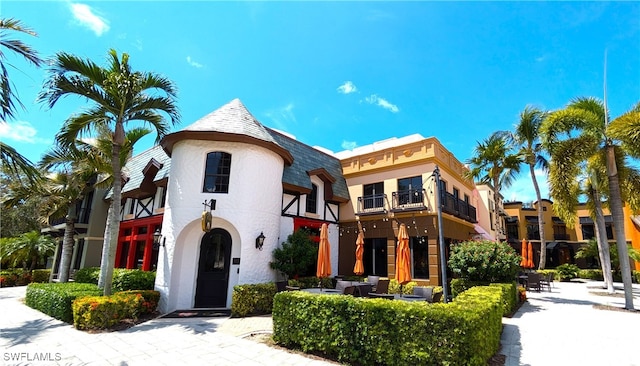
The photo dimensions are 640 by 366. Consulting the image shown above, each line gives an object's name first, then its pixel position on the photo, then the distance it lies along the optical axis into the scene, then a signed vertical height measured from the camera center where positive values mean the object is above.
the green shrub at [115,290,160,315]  9.92 -2.06
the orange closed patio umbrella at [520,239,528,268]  17.45 -0.26
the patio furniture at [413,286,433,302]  9.51 -1.47
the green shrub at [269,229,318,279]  12.51 -0.51
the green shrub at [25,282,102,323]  9.09 -1.92
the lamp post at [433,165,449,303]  8.12 +0.55
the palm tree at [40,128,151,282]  12.54 +3.13
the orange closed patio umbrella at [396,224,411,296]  9.98 -0.56
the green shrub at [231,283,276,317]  10.20 -1.97
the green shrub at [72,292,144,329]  8.18 -2.01
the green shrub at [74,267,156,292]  12.45 -1.69
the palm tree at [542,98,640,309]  11.15 +4.12
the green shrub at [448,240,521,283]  11.16 -0.52
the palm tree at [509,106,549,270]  18.94 +7.00
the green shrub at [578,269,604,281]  26.80 -2.08
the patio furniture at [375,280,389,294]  11.69 -1.60
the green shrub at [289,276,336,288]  12.89 -1.74
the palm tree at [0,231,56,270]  19.56 -0.75
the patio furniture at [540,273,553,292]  17.29 -1.76
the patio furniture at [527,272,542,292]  16.44 -1.66
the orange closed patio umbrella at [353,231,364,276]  12.33 -0.38
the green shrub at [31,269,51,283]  19.28 -2.43
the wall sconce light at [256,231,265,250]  11.86 +0.04
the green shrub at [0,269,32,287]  18.80 -2.61
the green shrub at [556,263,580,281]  25.36 -1.85
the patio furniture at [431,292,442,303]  9.38 -1.58
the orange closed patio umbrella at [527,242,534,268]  17.62 -0.46
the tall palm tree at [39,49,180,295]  9.20 +4.56
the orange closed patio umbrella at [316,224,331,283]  11.59 -0.51
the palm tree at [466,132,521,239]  18.19 +5.38
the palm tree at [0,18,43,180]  6.35 +3.10
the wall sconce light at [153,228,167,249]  11.62 +0.10
